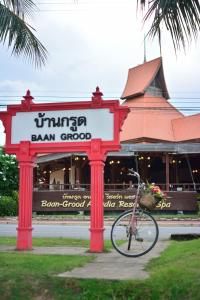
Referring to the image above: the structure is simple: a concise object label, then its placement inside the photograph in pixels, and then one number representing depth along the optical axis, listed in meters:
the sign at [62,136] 10.21
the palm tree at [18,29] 10.04
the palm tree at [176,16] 6.34
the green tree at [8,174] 33.03
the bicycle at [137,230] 9.00
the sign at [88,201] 30.17
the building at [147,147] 33.88
